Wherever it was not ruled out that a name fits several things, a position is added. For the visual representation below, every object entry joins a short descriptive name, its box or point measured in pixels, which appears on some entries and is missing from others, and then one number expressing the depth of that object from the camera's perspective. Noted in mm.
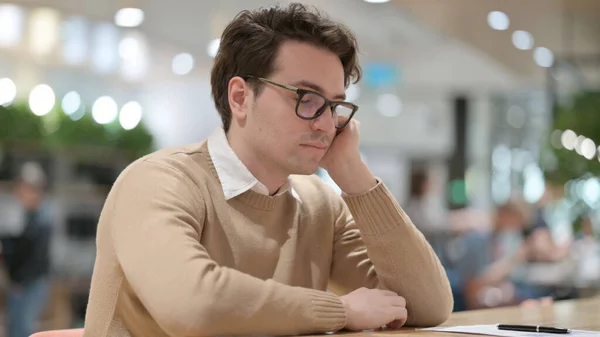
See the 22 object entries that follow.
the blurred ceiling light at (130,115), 9281
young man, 1467
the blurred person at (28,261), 7477
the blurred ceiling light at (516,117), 12938
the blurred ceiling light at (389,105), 13906
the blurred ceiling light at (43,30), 7578
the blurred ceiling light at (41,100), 8609
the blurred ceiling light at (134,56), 9500
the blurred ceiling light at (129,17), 7977
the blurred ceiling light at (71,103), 8945
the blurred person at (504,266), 7949
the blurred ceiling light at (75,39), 8094
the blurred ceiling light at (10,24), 7296
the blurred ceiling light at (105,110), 9297
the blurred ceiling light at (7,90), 8676
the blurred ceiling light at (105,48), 8558
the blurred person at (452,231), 8297
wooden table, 1669
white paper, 1579
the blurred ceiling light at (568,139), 8266
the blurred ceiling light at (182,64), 10781
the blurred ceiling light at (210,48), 10061
